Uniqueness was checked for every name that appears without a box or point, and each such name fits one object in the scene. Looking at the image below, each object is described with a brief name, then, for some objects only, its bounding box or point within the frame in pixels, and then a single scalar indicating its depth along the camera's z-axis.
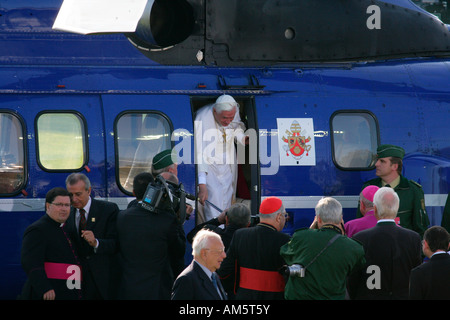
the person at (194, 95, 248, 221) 17.44
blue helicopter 16.61
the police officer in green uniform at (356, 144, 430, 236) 16.83
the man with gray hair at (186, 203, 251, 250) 14.69
